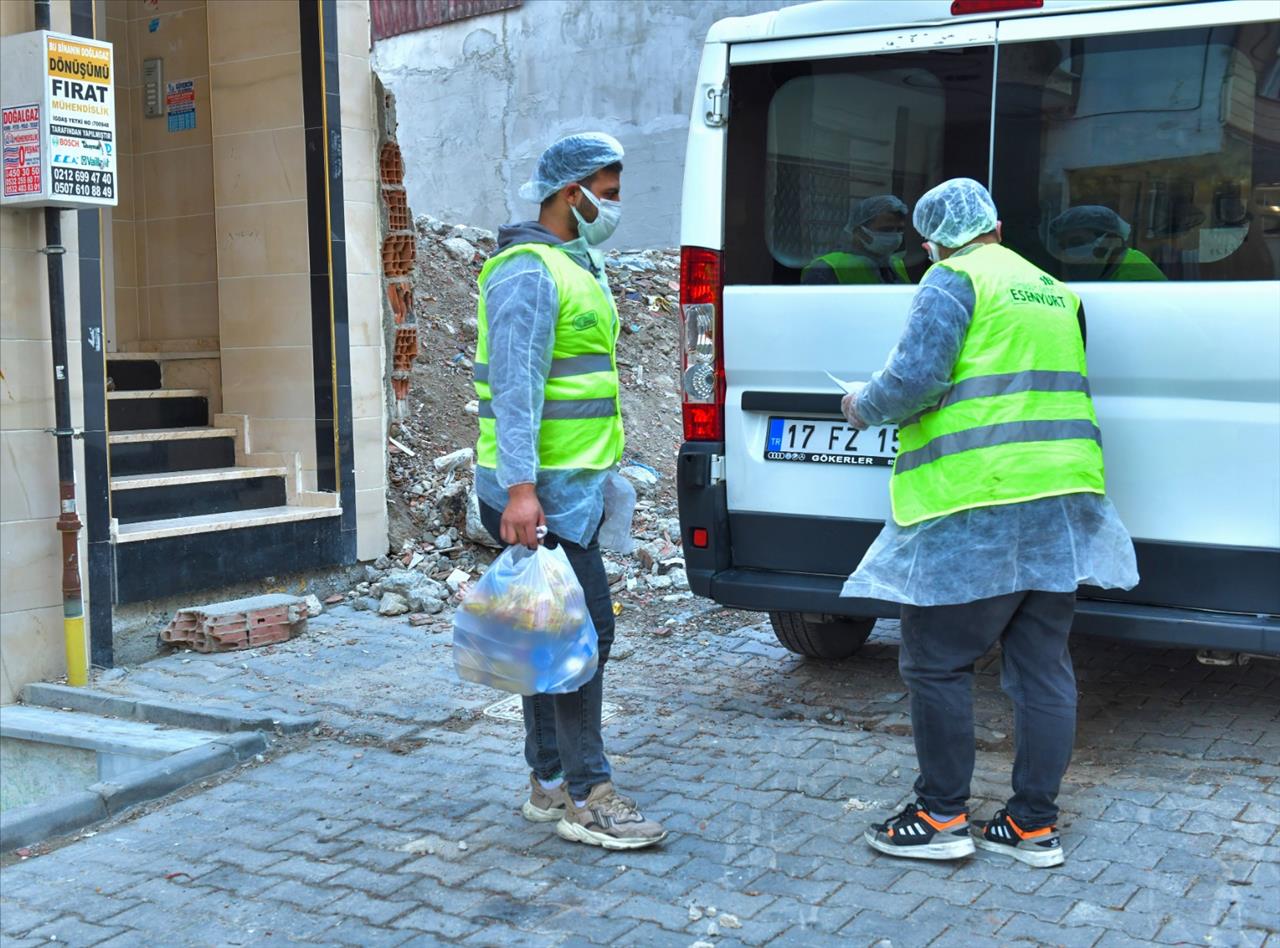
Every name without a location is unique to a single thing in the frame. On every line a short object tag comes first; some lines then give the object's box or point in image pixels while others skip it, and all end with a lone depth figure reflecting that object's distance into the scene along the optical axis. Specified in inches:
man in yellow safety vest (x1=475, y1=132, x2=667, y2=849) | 149.0
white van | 164.4
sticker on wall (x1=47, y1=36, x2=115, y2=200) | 220.1
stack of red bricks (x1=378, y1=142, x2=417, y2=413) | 306.3
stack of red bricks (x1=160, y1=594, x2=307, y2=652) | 253.0
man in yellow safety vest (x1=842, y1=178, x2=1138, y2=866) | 145.8
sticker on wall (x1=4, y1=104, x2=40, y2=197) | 219.3
